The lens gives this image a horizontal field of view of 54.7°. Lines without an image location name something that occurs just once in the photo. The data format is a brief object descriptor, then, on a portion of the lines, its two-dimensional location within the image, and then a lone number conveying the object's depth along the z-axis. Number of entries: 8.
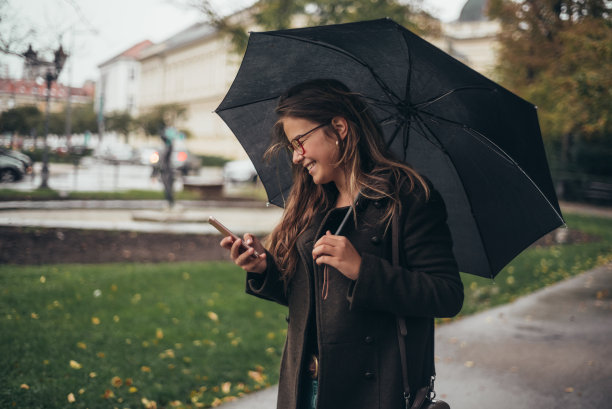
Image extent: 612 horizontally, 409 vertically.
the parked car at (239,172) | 28.27
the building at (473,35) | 50.12
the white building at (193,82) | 55.66
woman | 1.89
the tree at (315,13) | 11.30
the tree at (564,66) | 8.28
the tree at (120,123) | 52.16
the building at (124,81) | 70.94
